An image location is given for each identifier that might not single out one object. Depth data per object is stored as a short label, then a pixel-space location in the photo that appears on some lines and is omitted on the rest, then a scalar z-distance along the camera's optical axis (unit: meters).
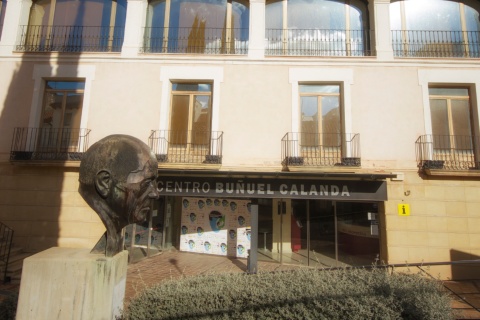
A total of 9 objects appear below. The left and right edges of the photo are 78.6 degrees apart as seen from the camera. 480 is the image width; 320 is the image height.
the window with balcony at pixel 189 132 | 10.57
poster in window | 12.00
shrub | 3.59
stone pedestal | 3.18
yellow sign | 9.84
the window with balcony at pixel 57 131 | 10.60
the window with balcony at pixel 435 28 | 11.04
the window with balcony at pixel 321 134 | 10.32
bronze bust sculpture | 3.53
